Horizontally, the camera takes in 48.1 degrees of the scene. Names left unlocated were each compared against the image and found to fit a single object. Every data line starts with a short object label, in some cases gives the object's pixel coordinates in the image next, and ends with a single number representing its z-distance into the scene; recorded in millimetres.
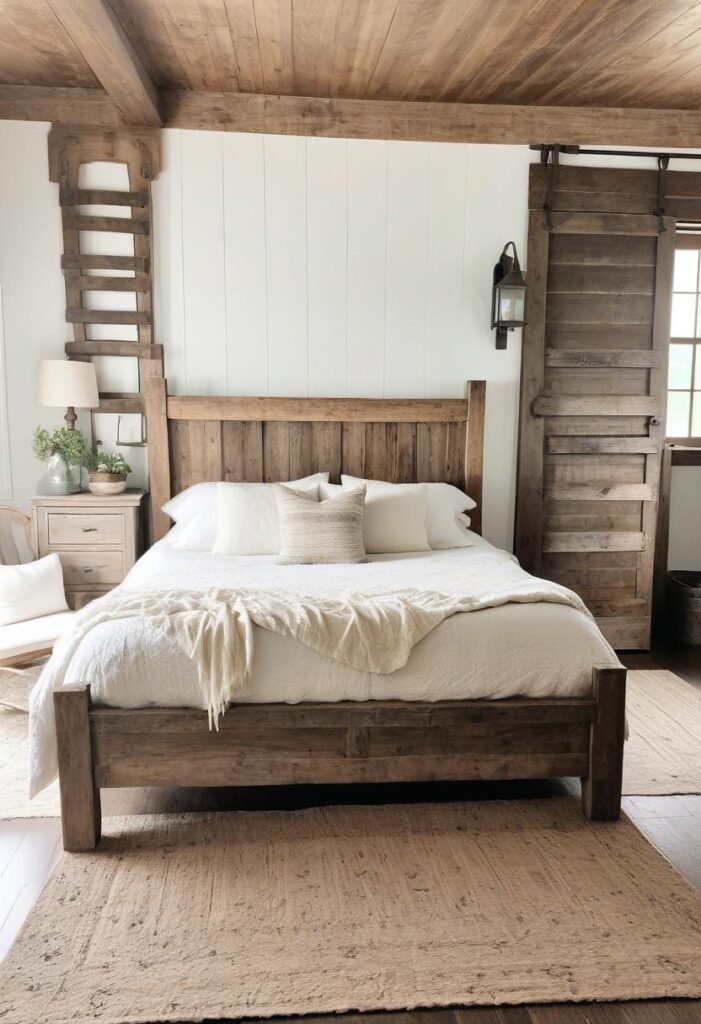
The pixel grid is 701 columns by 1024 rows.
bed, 2332
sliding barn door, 4340
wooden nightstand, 3881
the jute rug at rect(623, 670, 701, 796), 2844
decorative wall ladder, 4062
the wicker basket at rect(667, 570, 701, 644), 4488
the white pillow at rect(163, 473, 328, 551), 3795
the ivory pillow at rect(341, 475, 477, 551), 3895
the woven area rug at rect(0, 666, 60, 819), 2615
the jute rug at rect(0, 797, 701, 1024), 1772
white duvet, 2346
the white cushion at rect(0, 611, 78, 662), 3184
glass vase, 4008
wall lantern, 4086
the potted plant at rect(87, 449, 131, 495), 4031
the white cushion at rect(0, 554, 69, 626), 3422
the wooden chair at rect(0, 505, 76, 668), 3184
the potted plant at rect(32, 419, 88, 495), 4008
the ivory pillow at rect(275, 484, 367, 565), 3461
